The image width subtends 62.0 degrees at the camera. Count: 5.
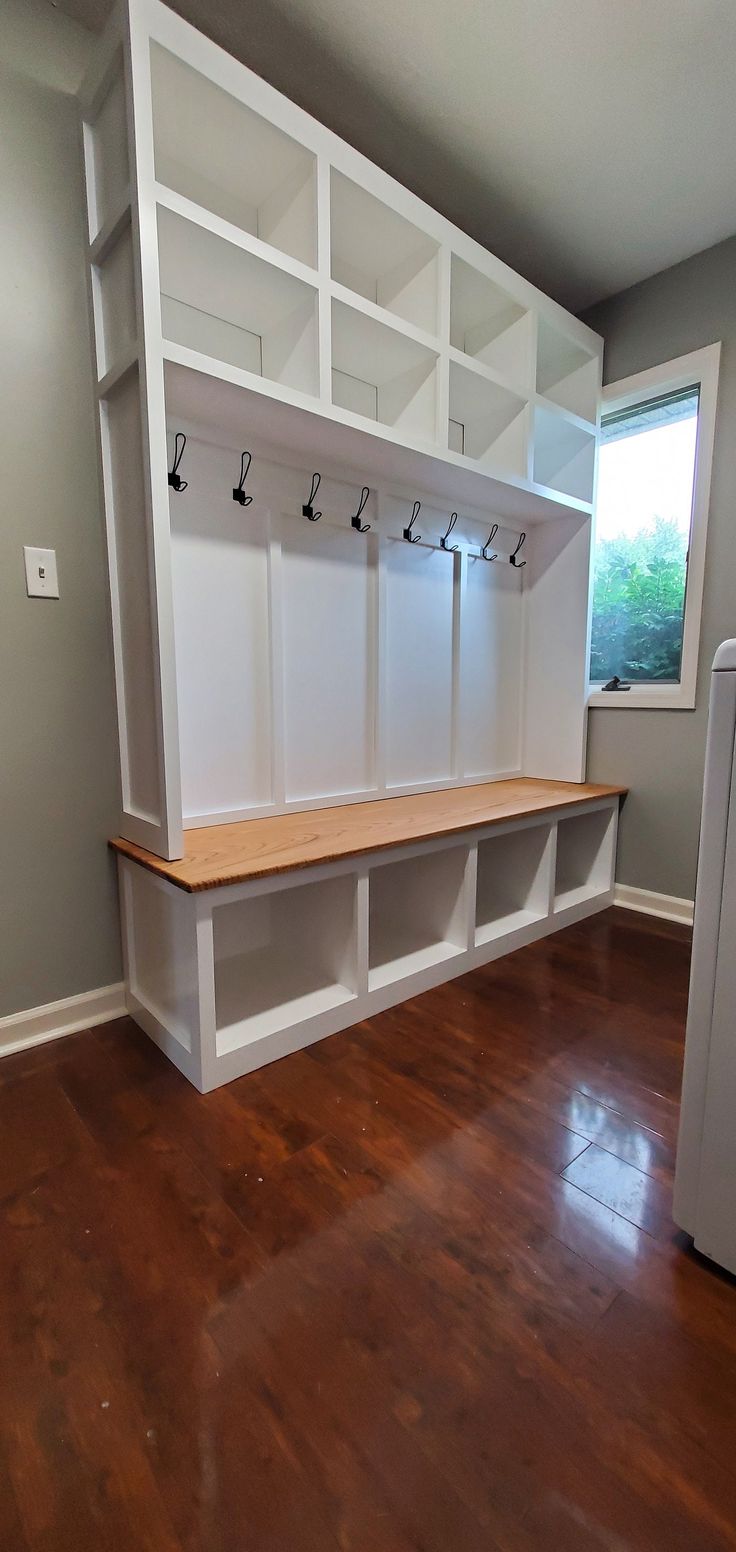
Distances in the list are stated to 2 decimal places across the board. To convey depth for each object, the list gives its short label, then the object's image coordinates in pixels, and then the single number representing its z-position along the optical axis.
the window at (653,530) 2.30
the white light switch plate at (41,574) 1.48
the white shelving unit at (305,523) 1.37
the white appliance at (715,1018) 0.88
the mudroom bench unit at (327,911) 1.41
